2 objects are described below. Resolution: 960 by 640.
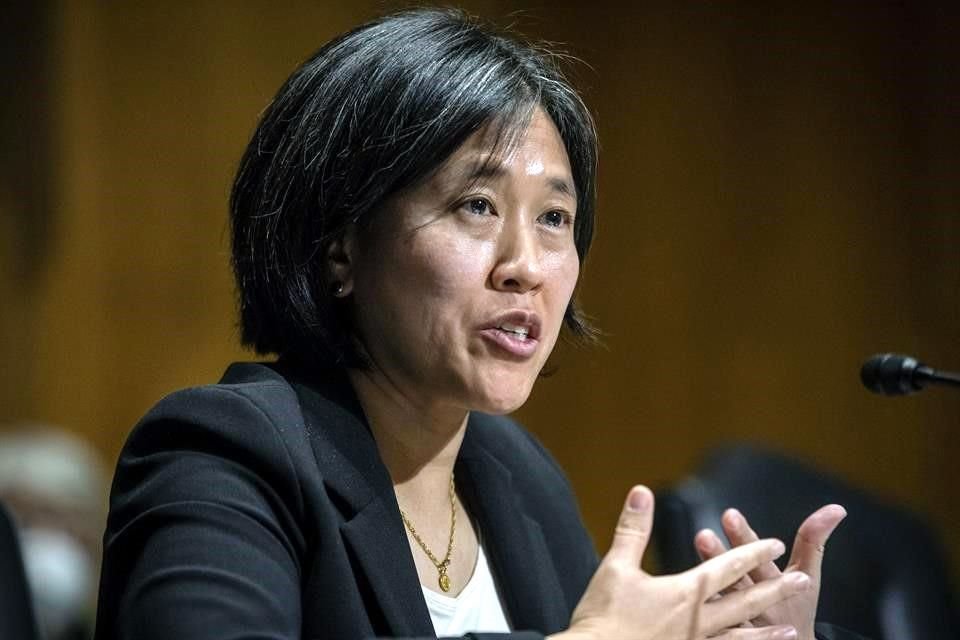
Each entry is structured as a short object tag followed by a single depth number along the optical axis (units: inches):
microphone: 123.4
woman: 118.8
